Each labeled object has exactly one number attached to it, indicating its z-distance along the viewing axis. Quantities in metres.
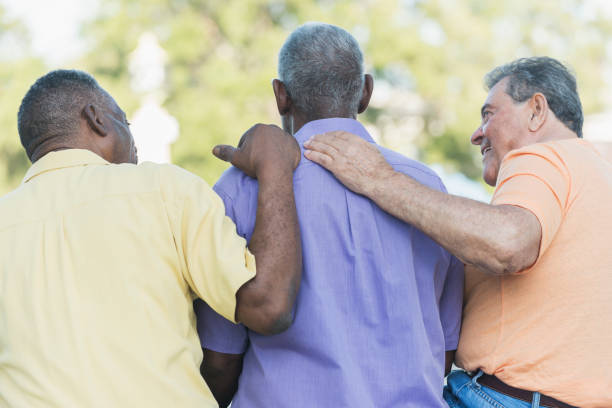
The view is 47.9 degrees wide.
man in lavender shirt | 2.19
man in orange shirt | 2.24
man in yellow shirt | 2.02
